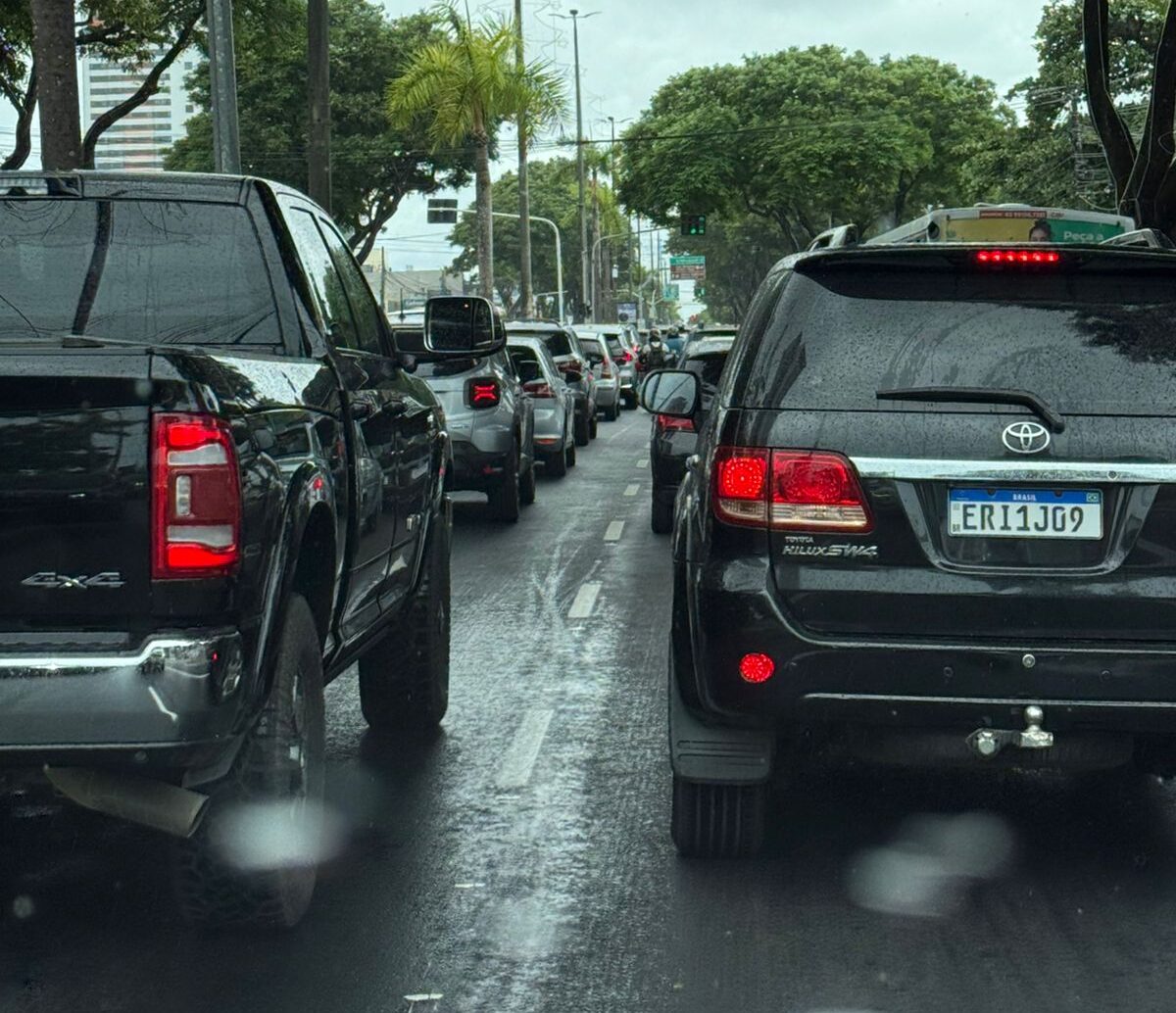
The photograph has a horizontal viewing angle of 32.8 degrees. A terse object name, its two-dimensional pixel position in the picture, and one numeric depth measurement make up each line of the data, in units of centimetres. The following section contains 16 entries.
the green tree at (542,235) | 11789
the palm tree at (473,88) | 3625
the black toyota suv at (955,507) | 486
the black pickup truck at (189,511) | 400
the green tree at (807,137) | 5884
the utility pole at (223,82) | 1895
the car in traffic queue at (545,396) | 2045
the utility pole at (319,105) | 2419
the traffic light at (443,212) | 4909
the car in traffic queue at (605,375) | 3361
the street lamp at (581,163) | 6616
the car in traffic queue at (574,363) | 2628
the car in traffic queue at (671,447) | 1394
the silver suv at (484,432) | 1580
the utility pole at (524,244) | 4594
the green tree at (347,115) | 4975
